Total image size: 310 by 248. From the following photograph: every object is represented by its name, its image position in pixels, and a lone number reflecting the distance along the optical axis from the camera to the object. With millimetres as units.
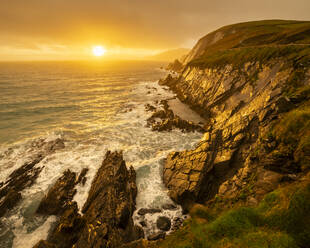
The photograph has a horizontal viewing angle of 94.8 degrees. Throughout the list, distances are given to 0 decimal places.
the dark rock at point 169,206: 15367
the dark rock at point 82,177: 18828
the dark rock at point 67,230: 12211
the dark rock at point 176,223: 13381
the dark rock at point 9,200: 15602
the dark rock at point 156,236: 12406
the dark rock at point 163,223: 13464
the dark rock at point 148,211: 15062
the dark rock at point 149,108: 43125
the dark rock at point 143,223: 13898
